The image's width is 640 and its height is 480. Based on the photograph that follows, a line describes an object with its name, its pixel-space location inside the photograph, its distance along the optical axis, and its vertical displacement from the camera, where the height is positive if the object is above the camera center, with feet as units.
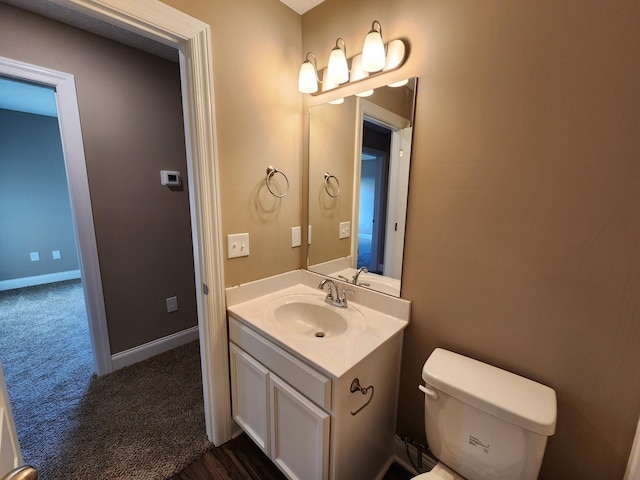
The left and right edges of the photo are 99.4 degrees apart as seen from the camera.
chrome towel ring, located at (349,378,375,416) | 3.31 -2.47
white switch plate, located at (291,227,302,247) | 5.62 -0.85
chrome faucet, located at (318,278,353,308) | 4.74 -1.78
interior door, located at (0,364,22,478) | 1.89 -1.92
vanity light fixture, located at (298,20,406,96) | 3.84 +2.03
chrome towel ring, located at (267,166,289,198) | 4.98 +0.39
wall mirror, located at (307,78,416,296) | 4.21 +0.19
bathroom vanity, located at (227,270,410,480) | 3.33 -2.46
